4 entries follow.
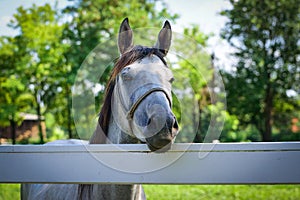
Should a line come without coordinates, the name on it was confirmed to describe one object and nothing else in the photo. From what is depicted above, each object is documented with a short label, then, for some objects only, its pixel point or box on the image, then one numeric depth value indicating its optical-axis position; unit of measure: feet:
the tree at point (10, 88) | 58.65
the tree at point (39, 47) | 57.88
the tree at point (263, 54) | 62.54
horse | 4.50
